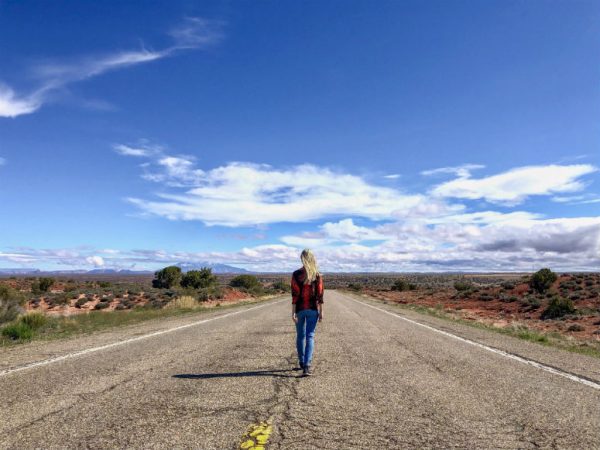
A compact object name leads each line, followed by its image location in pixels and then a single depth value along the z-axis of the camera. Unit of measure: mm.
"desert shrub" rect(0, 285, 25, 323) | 18031
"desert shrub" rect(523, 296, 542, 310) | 38812
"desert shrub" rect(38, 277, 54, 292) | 58219
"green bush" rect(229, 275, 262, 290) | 75250
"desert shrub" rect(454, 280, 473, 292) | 63375
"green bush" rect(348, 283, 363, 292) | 92500
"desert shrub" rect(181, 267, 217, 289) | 66100
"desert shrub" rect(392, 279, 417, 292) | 84188
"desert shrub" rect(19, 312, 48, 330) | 15866
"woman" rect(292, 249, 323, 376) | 7691
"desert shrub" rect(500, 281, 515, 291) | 56231
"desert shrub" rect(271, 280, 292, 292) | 86062
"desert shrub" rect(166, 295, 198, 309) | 33738
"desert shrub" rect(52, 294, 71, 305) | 40062
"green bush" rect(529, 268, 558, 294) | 50469
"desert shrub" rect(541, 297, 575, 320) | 32906
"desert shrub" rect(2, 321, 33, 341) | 13523
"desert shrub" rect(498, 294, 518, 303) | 44619
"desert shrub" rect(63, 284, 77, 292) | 56919
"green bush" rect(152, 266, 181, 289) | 68812
